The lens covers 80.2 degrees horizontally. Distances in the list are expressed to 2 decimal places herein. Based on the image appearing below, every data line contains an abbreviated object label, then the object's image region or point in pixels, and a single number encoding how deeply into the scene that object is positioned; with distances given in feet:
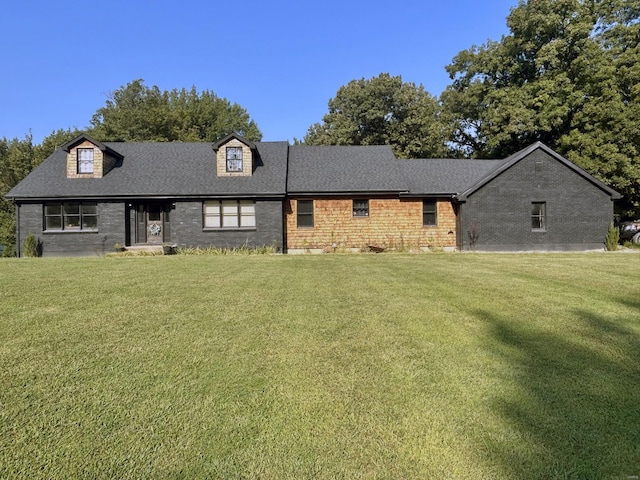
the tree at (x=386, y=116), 118.11
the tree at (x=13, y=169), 97.40
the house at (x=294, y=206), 58.03
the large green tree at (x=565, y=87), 72.74
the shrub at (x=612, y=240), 59.36
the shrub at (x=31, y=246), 55.88
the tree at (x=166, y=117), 117.70
